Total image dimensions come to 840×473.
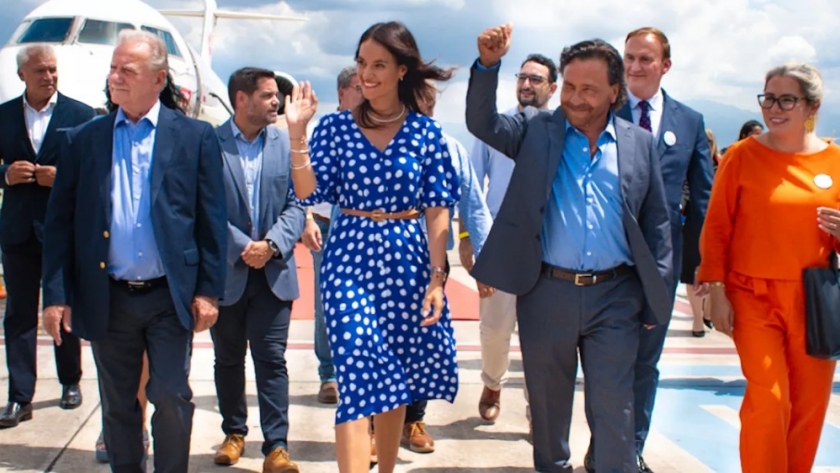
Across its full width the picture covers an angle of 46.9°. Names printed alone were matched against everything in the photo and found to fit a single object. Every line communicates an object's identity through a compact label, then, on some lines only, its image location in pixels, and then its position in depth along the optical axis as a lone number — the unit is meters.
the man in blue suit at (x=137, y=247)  3.86
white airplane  15.60
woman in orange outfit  4.16
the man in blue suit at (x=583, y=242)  3.83
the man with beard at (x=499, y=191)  5.77
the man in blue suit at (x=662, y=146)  4.73
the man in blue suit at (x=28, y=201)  5.73
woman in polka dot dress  3.95
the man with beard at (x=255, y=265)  4.97
